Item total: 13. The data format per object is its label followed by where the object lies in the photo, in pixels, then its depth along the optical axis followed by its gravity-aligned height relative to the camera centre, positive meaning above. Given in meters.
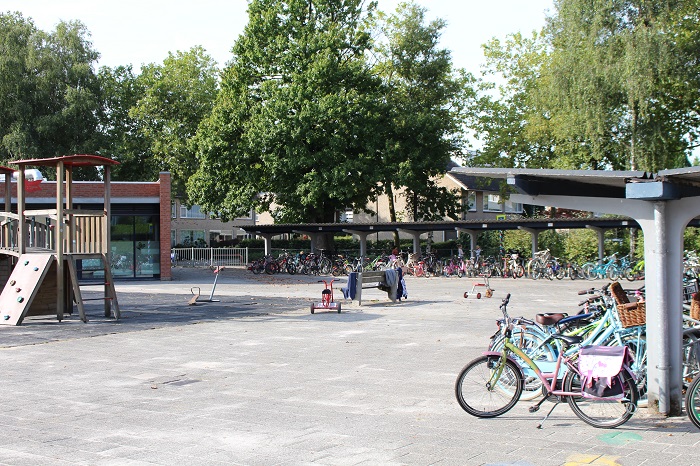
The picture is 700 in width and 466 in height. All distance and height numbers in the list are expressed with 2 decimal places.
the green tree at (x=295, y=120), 37.28 +6.28
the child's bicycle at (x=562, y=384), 6.35 -1.25
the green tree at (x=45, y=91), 45.09 +9.61
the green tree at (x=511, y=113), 44.19 +7.72
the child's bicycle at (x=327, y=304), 17.00 -1.36
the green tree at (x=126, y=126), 49.72 +8.17
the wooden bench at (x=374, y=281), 19.11 -0.94
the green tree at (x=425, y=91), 40.66 +9.00
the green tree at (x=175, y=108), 48.81 +9.13
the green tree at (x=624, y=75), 29.39 +6.64
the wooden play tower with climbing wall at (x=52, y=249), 15.69 +0.00
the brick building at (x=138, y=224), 32.53 +1.04
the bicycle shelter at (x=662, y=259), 6.57 -0.16
